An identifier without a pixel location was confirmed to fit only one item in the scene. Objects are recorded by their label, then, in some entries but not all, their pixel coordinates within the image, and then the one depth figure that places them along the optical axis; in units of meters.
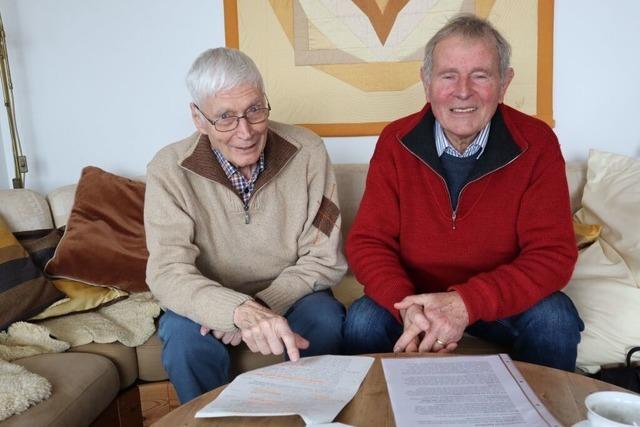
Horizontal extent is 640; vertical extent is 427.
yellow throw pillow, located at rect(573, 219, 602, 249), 1.64
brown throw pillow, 1.72
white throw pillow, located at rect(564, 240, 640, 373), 1.42
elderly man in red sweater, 1.24
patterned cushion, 1.53
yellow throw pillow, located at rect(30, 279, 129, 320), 1.64
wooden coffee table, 0.82
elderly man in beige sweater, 1.29
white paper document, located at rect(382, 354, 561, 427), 0.78
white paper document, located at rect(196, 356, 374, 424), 0.83
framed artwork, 2.05
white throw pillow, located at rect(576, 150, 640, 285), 1.59
